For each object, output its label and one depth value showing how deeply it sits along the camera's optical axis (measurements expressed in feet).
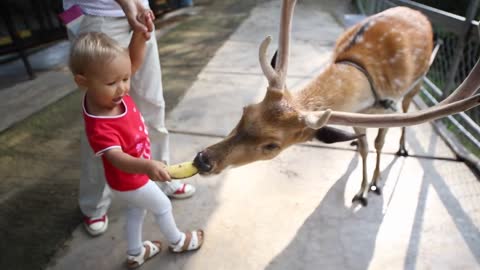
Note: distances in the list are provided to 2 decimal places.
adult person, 6.64
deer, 5.99
